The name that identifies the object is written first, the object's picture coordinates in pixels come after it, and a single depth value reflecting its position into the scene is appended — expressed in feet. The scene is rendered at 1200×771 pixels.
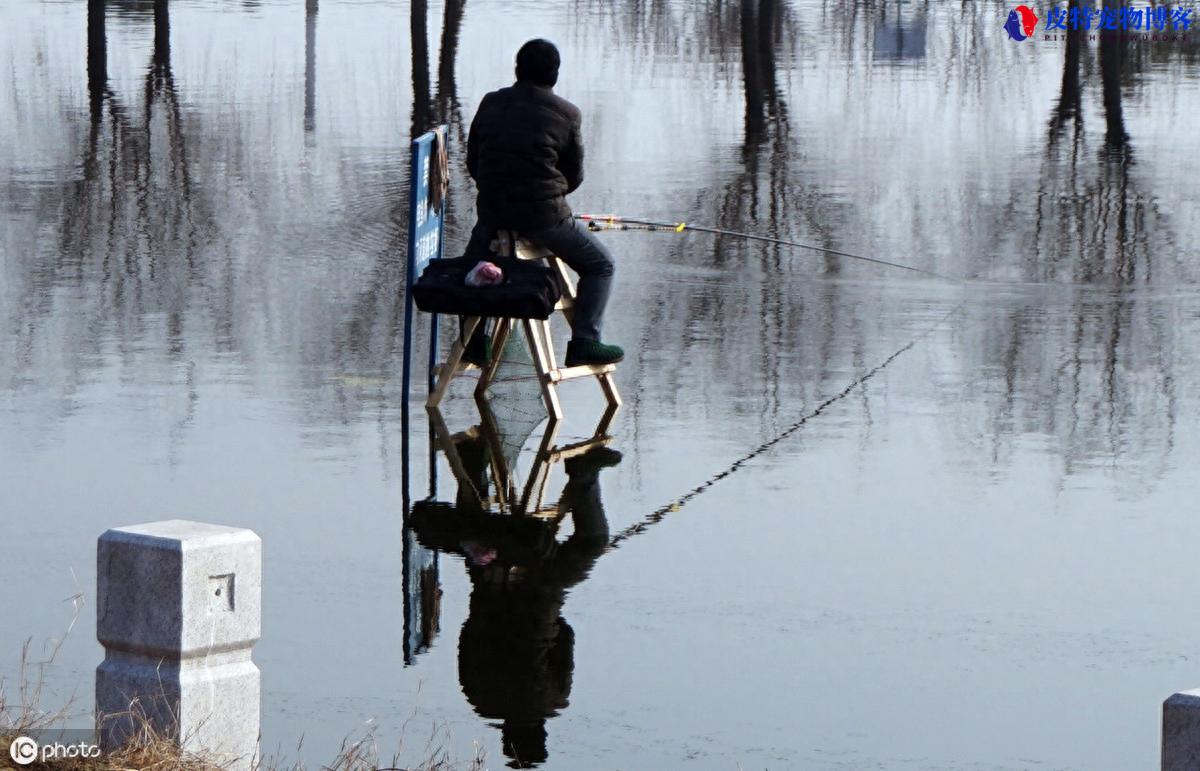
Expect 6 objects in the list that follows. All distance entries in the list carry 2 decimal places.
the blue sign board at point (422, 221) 63.77
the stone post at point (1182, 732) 30.60
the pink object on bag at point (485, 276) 61.98
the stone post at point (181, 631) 35.78
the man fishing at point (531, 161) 63.36
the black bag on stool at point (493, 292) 61.67
